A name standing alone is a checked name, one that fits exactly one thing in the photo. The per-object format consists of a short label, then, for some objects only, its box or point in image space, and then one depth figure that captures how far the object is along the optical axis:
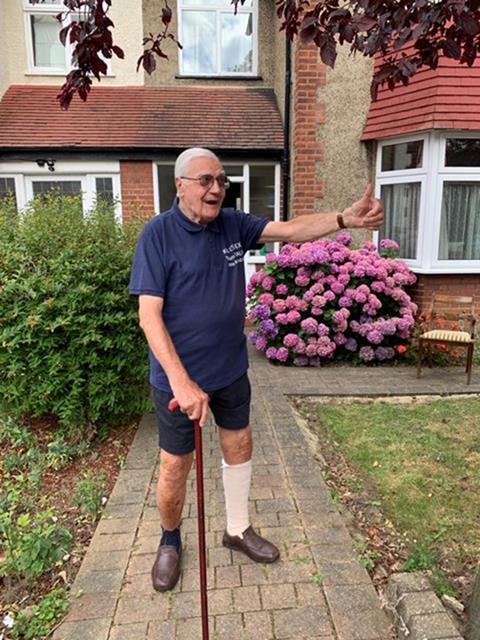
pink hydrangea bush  5.94
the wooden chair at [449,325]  5.37
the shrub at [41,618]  2.11
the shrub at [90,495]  2.99
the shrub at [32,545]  2.41
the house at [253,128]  6.66
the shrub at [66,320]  3.51
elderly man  2.06
